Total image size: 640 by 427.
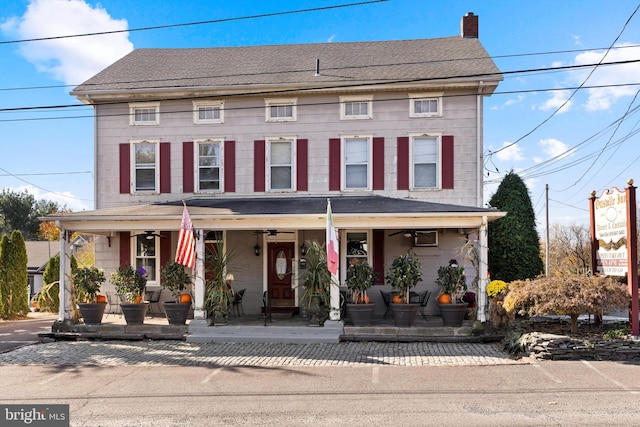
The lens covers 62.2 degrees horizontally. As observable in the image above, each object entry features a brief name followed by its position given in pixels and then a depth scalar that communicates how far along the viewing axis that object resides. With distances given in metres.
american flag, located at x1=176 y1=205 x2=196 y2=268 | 11.38
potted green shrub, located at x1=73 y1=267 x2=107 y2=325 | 12.76
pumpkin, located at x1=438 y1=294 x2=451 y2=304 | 12.32
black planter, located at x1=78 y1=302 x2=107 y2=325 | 12.74
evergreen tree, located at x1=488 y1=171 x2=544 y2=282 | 15.66
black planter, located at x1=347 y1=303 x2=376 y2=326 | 12.02
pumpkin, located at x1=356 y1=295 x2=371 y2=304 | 12.28
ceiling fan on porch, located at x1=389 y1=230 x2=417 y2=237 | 14.33
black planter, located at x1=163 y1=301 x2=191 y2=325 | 12.55
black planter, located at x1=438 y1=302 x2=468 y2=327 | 12.00
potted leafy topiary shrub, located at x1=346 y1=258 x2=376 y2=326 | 12.04
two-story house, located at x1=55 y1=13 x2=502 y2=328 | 14.70
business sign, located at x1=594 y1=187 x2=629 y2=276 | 10.57
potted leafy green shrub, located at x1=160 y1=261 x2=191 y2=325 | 12.58
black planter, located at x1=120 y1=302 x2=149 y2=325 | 12.63
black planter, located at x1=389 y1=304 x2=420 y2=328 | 11.90
